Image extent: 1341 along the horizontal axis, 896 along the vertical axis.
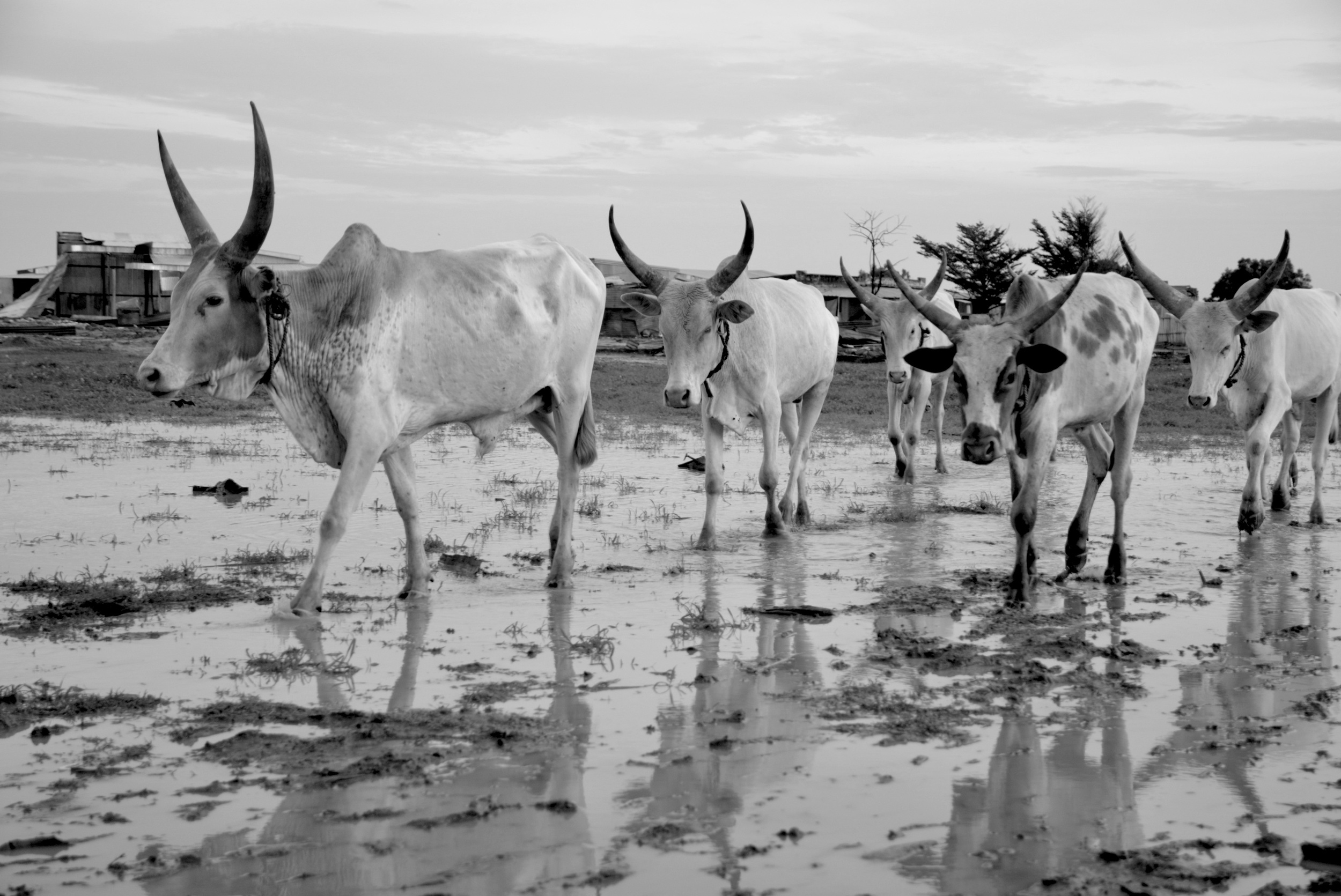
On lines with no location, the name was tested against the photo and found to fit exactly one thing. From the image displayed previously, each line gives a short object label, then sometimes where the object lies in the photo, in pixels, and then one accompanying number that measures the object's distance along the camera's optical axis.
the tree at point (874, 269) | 37.66
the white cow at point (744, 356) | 8.38
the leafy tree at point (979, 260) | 38.34
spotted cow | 6.51
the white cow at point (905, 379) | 12.20
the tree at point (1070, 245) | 37.59
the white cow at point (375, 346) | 6.21
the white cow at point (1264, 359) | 9.01
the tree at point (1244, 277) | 33.84
